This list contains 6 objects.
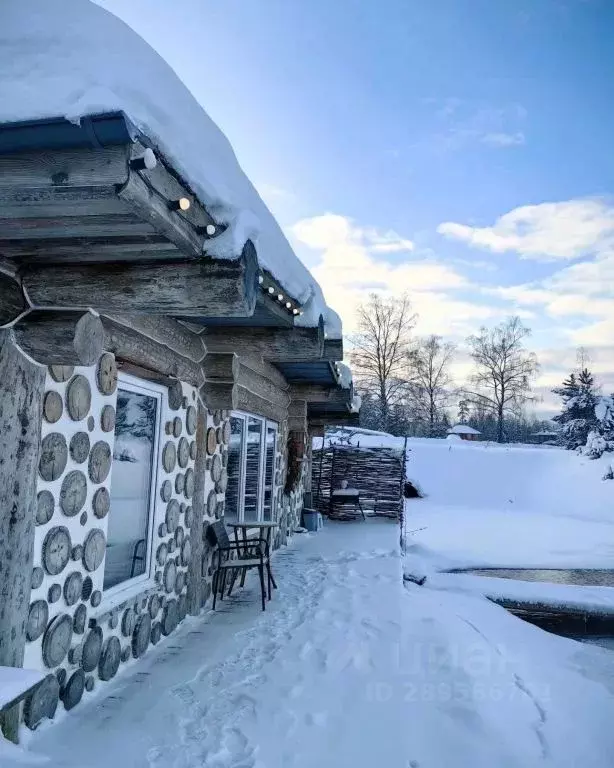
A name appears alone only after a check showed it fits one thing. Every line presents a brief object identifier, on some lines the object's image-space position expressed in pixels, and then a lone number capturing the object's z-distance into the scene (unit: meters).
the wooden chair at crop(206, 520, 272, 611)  4.85
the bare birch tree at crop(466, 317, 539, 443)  33.22
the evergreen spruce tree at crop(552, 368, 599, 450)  22.70
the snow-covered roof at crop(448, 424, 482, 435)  31.19
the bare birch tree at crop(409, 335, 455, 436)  32.12
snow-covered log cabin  1.54
